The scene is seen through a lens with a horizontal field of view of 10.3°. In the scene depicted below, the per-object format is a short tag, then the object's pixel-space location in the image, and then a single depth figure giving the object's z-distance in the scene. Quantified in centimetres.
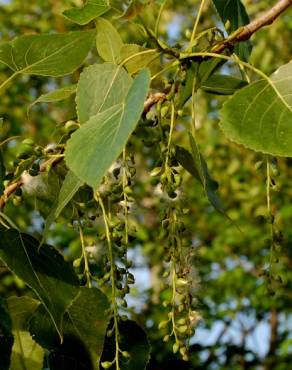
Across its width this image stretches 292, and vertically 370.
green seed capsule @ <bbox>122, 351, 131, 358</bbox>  118
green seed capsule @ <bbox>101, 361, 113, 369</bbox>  120
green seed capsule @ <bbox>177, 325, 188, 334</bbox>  118
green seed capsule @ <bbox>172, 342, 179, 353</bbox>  118
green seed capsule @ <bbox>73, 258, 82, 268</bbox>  124
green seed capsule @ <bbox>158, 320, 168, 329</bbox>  122
